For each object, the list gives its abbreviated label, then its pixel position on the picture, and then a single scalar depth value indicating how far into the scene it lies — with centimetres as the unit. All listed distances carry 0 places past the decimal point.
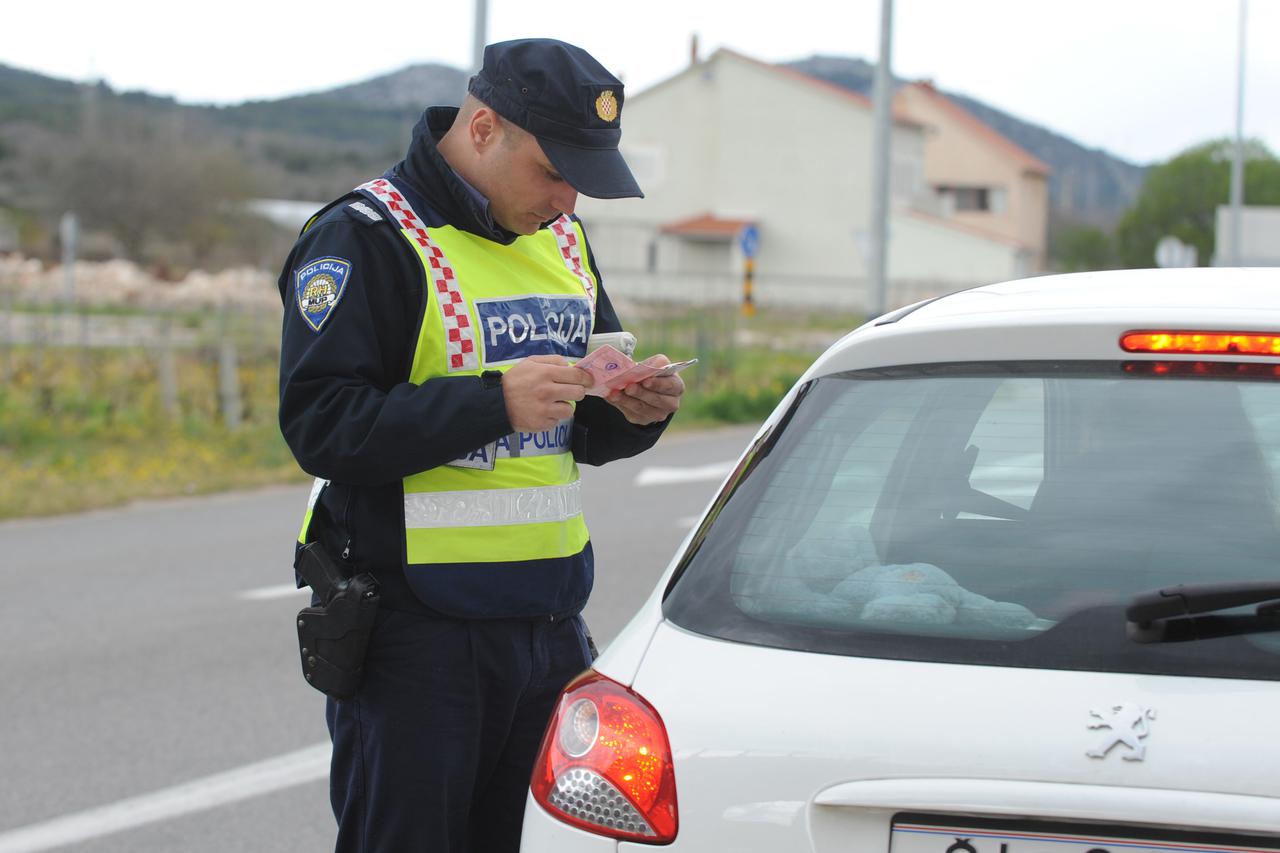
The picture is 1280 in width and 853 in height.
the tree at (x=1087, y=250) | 7812
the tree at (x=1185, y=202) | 7575
